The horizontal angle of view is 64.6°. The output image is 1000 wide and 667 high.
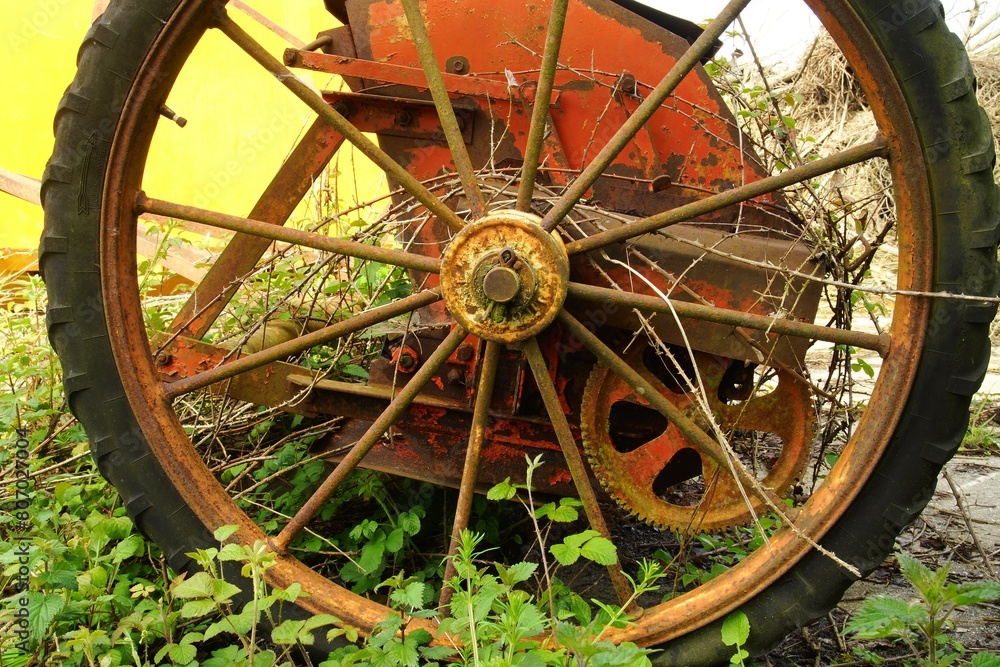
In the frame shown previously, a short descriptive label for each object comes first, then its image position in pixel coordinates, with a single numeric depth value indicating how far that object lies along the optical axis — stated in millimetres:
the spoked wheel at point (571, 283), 1613
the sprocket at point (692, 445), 2092
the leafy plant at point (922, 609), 1688
